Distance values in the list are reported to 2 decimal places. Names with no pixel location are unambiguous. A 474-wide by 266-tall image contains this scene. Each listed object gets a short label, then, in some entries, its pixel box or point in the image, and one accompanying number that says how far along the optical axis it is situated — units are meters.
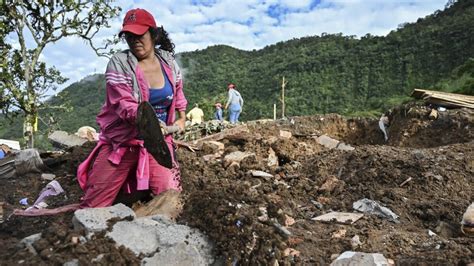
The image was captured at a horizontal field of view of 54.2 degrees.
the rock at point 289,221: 3.02
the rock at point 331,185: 4.21
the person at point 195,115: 11.50
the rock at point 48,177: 5.34
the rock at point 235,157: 5.57
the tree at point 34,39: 9.30
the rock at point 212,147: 6.45
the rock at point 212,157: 5.91
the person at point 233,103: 11.50
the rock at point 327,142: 7.61
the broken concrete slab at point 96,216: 2.09
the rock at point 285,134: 7.98
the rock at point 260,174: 4.79
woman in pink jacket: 2.68
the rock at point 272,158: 6.05
